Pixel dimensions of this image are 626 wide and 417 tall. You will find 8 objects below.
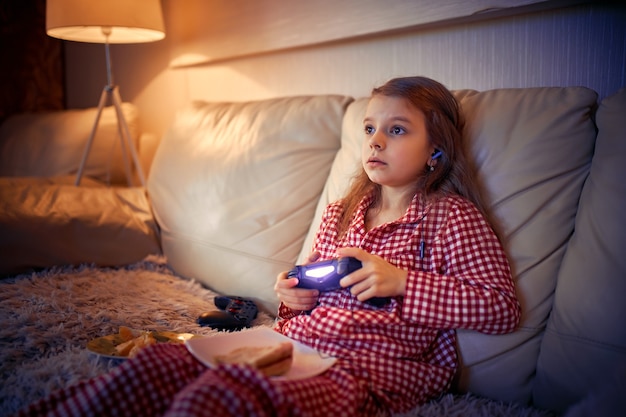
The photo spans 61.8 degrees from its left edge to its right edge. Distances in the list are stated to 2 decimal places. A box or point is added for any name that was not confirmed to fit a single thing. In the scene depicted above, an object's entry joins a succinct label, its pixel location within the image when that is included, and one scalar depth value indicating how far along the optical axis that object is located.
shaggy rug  0.96
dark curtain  3.01
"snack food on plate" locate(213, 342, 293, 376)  0.86
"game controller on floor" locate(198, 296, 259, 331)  1.30
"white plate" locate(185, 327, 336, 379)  0.90
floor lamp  2.04
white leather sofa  0.98
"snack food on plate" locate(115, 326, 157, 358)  1.06
